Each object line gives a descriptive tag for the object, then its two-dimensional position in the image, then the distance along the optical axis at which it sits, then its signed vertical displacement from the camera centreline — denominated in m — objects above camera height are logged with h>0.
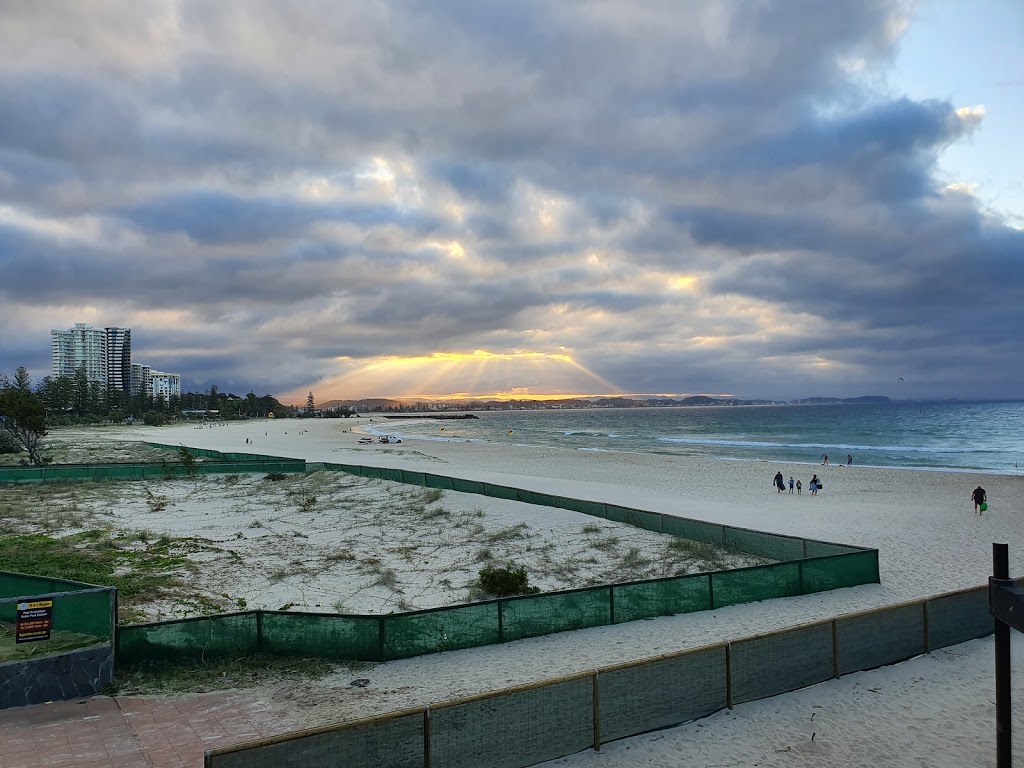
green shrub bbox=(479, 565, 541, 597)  17.72 -5.04
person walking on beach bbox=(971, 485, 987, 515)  32.72 -4.86
